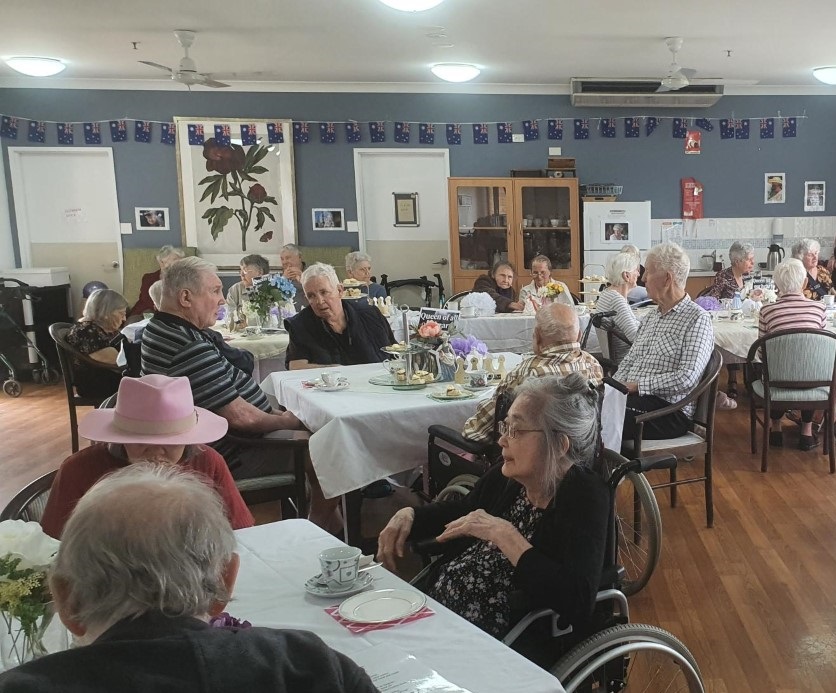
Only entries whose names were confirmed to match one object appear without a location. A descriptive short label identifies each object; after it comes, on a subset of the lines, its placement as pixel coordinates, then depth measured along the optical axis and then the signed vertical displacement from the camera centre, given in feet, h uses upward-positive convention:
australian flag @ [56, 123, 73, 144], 27.02 +4.71
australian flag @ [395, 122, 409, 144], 28.53 +4.50
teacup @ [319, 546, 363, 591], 5.01 -2.09
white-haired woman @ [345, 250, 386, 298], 22.47 -0.44
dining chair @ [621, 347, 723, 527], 10.57 -2.86
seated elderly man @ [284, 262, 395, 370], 13.87 -1.53
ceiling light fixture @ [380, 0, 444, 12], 14.74 +4.81
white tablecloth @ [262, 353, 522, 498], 9.84 -2.37
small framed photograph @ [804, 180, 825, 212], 30.45 +1.53
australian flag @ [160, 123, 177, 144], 27.43 +4.62
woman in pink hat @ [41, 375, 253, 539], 6.43 -1.53
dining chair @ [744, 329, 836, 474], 13.65 -2.51
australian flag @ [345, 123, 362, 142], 28.25 +4.52
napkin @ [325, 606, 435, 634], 4.53 -2.24
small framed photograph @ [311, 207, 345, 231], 28.63 +1.36
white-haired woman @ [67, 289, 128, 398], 15.78 -1.57
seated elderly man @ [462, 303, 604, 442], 9.19 -1.42
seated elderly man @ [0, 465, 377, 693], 2.79 -1.43
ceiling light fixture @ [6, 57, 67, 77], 22.27 +5.94
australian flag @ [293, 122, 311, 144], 27.99 +4.49
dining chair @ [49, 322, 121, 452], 15.37 -2.06
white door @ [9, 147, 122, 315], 27.43 +1.88
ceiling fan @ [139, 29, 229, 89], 19.95 +5.00
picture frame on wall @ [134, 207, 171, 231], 27.81 +1.59
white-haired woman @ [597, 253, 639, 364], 15.19 -1.17
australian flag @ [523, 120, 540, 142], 29.07 +4.43
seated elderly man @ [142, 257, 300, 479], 9.63 -1.18
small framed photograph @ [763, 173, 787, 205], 30.32 +1.93
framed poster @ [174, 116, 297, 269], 27.63 +2.60
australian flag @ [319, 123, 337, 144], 28.14 +4.50
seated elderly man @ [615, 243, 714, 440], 11.19 -1.69
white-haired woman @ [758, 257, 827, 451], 14.61 -1.47
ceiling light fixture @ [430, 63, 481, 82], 23.30 +5.50
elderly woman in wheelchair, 5.43 -2.21
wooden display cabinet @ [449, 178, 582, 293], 28.17 +0.74
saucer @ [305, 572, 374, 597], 4.94 -2.20
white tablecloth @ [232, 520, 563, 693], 4.02 -2.25
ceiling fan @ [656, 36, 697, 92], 21.80 +4.79
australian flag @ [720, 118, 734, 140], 29.89 +4.42
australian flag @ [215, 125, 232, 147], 27.58 +4.56
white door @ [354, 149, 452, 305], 28.96 +1.52
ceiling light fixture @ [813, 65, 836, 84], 25.20 +5.31
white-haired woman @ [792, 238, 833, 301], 20.11 -0.73
